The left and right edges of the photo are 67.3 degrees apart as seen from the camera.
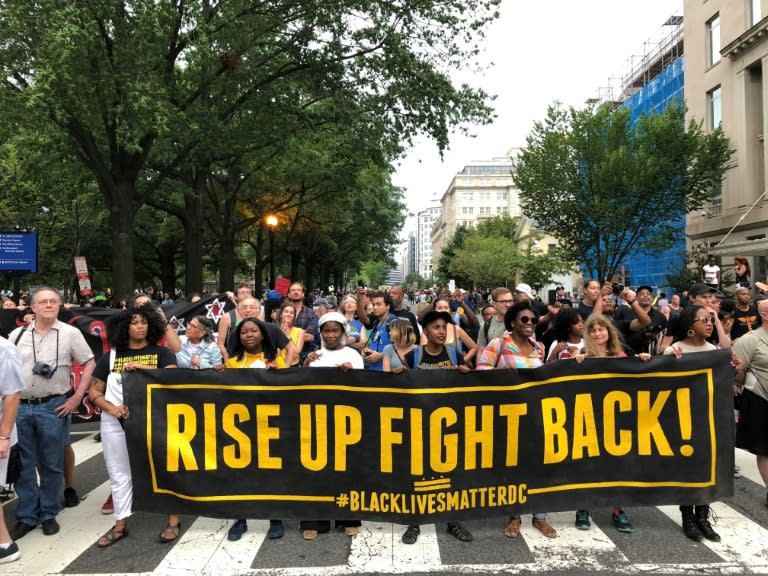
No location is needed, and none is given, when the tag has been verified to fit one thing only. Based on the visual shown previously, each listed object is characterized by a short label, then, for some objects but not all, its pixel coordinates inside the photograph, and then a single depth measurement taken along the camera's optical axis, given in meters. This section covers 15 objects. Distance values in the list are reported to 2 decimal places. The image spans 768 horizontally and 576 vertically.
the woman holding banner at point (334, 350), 4.75
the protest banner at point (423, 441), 4.39
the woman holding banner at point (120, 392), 4.44
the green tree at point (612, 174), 23.19
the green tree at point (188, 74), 12.04
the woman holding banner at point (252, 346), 4.76
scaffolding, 36.09
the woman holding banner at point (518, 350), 4.57
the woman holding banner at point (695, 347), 4.46
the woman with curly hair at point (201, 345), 6.56
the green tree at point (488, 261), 59.31
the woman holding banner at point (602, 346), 4.62
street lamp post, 23.61
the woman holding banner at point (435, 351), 4.77
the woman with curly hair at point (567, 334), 5.20
